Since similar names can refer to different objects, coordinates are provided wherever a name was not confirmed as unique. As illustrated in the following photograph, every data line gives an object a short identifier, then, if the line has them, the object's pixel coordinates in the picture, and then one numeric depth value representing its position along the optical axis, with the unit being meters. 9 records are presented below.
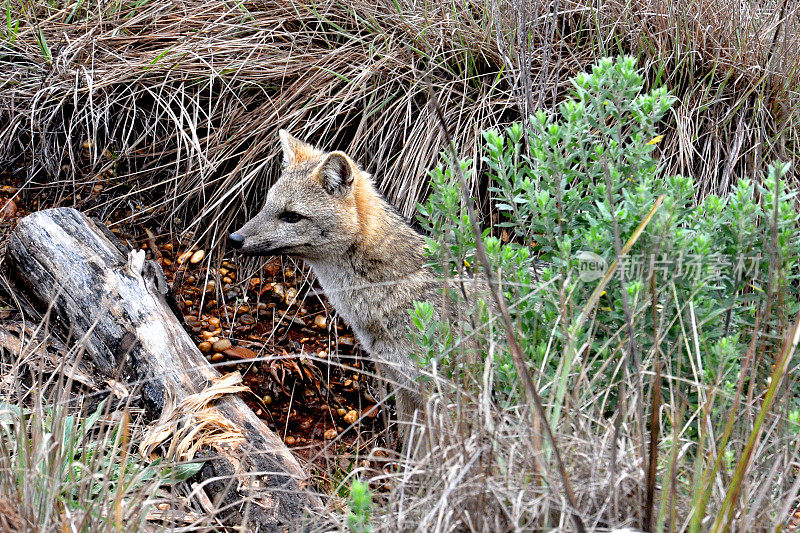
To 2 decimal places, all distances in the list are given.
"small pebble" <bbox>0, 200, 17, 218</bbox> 10.37
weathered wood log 6.43
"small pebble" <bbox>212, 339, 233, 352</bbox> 9.72
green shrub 4.95
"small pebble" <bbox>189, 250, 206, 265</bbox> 10.52
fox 8.62
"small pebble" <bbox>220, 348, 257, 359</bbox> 9.55
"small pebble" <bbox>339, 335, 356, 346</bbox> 10.35
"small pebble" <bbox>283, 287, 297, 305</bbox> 10.57
